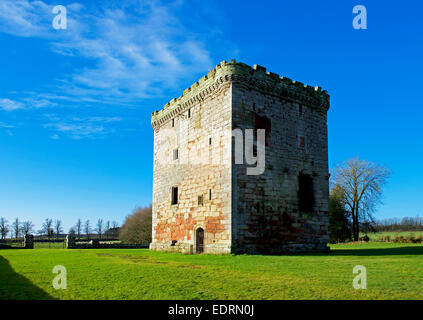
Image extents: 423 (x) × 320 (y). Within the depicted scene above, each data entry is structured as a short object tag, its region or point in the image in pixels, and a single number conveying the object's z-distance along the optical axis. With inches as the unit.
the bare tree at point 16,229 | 2779.3
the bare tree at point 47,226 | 2891.7
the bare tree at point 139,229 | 2116.4
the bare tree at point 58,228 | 2975.4
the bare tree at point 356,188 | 1583.4
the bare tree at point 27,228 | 2815.0
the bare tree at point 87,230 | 3208.7
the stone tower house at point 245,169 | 695.1
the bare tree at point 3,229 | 2620.1
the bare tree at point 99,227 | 3225.9
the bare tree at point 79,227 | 3147.1
